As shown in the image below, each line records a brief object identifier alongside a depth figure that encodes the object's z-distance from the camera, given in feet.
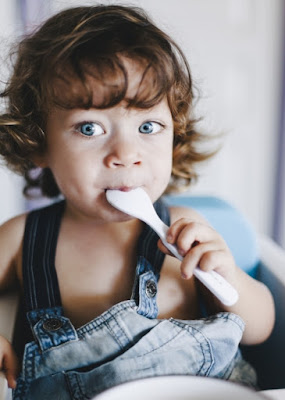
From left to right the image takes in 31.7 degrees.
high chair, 2.10
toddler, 1.74
